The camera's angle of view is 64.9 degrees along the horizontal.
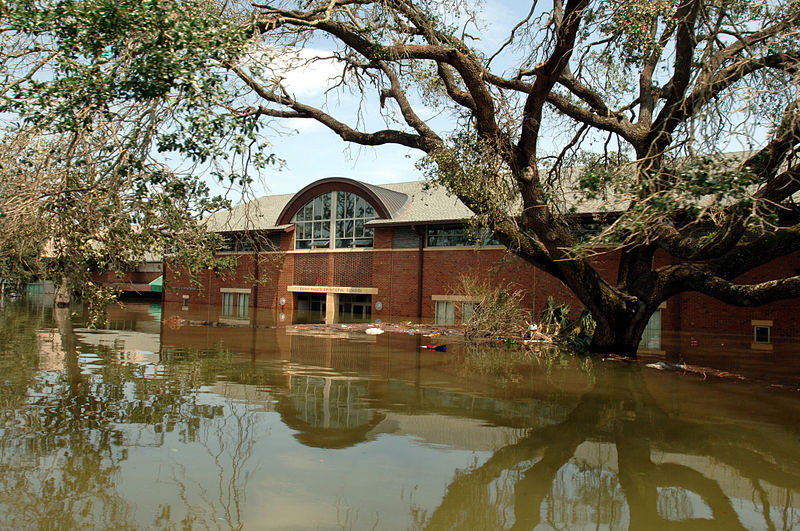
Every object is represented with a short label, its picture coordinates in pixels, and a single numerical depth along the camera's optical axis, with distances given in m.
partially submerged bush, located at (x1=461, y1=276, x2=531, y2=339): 17.08
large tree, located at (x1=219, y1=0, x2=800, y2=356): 10.12
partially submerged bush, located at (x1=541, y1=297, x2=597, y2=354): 15.41
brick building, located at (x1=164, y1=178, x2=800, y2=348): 21.16
